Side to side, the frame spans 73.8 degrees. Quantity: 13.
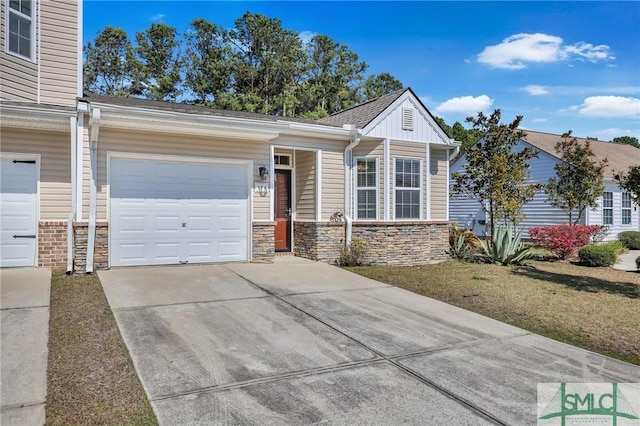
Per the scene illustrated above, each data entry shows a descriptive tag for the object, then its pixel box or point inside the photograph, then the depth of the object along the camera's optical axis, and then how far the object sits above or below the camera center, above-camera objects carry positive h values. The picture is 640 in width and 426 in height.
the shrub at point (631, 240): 18.89 -0.89
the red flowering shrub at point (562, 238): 13.88 -0.62
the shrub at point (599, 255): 12.31 -1.04
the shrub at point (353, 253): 10.88 -0.90
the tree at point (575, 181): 16.77 +1.54
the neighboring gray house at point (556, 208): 19.06 +0.72
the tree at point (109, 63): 26.09 +9.49
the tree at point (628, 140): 54.18 +10.54
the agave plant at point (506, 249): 11.73 -0.82
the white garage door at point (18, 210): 8.52 +0.14
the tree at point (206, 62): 26.77 +9.93
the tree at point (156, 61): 26.36 +9.87
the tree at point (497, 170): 12.38 +1.46
